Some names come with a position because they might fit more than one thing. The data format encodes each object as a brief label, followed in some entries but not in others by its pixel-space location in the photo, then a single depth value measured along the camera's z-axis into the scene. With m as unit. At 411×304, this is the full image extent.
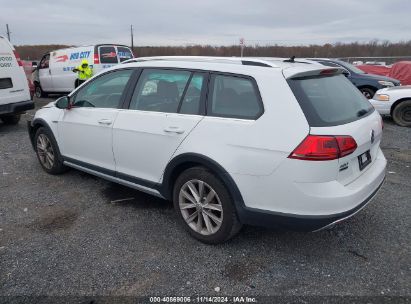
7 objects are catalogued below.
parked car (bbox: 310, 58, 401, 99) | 11.12
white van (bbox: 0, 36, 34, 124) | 7.54
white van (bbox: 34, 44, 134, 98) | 12.34
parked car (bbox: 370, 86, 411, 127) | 8.91
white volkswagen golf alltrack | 2.70
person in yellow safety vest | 11.09
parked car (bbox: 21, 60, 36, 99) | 15.45
